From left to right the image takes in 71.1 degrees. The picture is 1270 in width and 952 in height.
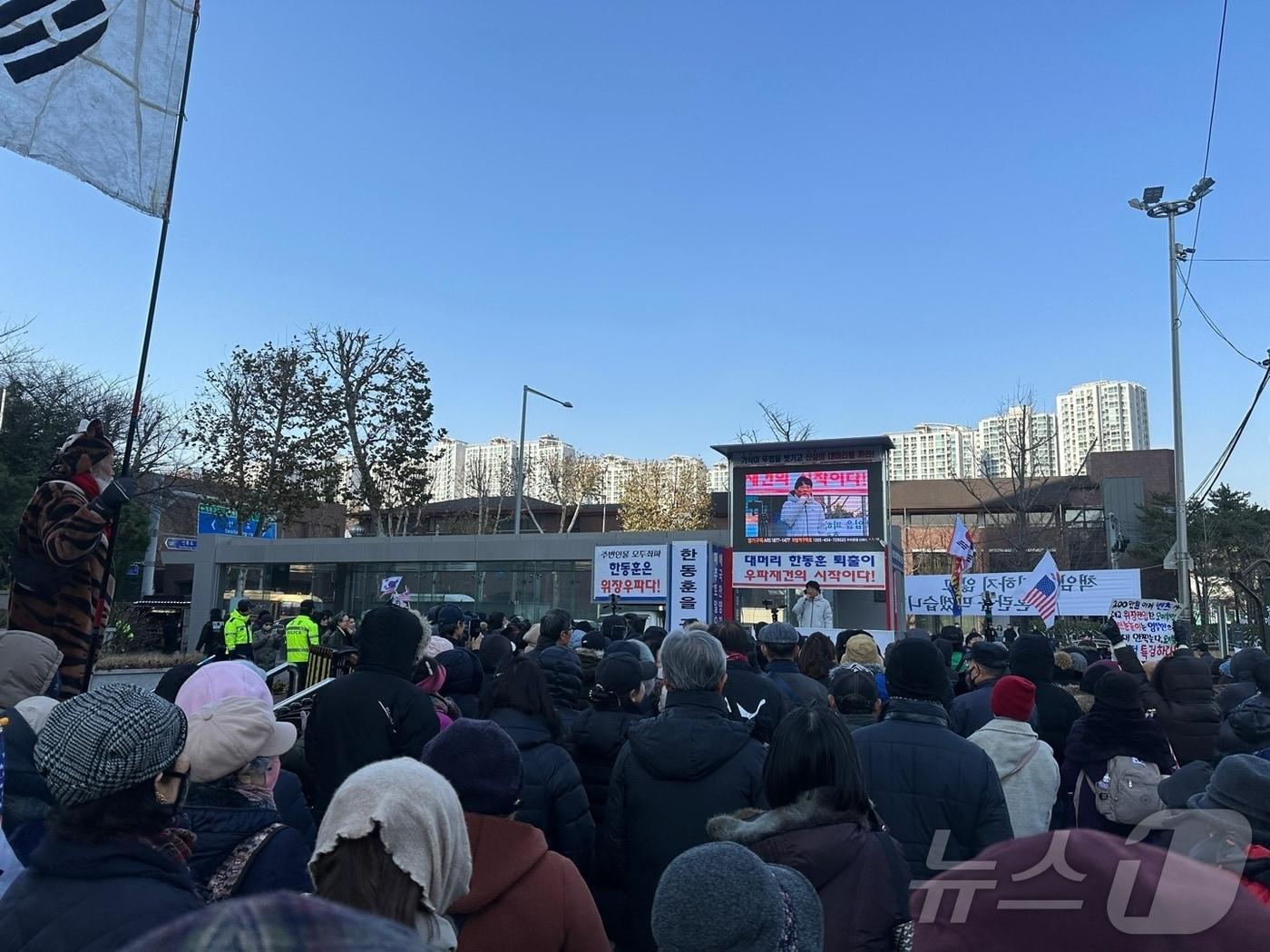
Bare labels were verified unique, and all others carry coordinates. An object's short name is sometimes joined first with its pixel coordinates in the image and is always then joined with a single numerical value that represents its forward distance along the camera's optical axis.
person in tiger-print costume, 5.66
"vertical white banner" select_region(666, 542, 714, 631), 19.78
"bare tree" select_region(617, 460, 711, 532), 55.94
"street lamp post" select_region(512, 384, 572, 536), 29.91
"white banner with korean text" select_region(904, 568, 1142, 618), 16.77
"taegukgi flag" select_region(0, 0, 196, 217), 5.10
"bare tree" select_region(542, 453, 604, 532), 59.22
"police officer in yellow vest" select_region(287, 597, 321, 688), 12.12
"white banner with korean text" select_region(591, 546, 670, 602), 20.70
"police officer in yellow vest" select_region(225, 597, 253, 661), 13.65
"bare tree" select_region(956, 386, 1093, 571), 39.16
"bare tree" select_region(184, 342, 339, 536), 36.44
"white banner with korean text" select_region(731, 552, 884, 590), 23.41
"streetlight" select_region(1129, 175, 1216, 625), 22.41
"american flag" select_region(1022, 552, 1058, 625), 16.41
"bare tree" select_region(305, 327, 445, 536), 37.22
